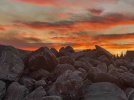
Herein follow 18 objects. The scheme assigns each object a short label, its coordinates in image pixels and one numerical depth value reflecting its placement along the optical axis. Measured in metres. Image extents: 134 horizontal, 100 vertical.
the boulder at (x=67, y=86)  7.49
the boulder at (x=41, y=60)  8.91
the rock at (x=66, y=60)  9.61
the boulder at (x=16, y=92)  7.49
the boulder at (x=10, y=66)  8.07
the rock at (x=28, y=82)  7.97
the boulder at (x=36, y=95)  7.30
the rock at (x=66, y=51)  11.72
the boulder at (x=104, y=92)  7.44
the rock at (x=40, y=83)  7.90
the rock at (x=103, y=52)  11.51
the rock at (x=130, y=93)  7.78
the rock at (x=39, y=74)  8.60
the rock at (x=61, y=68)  8.50
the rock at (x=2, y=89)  7.57
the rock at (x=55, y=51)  11.60
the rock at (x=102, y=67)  10.03
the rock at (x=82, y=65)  9.38
